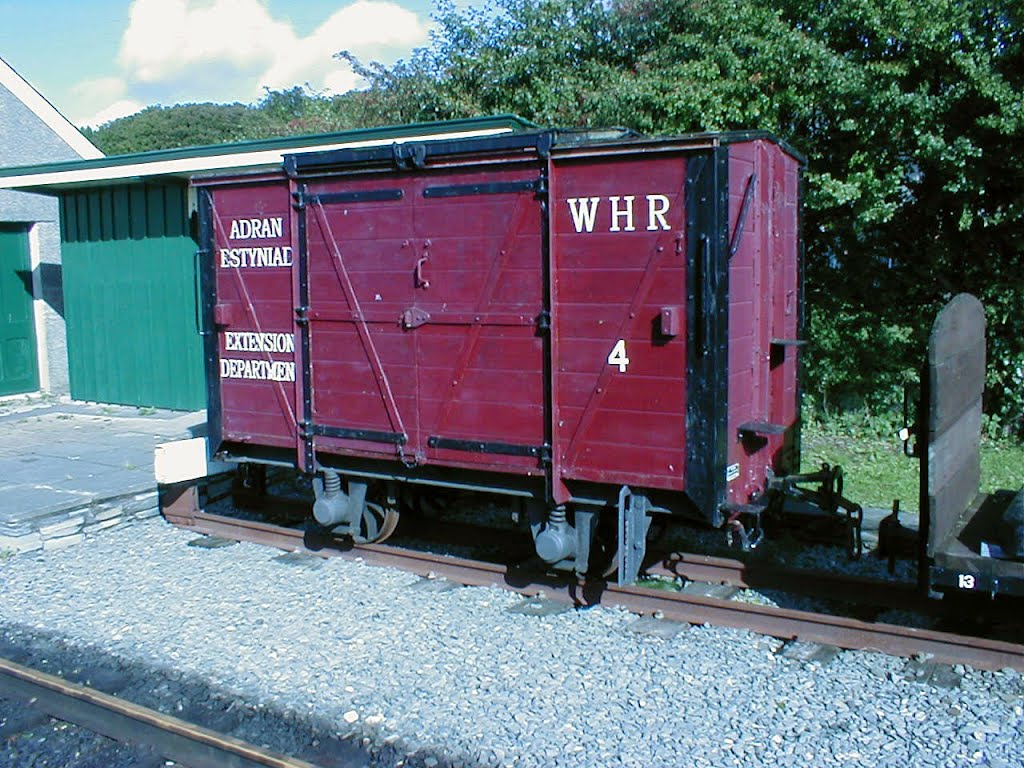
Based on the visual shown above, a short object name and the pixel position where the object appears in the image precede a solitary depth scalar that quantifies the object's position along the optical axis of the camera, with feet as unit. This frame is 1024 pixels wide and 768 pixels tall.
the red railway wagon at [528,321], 19.77
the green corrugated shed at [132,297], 45.65
